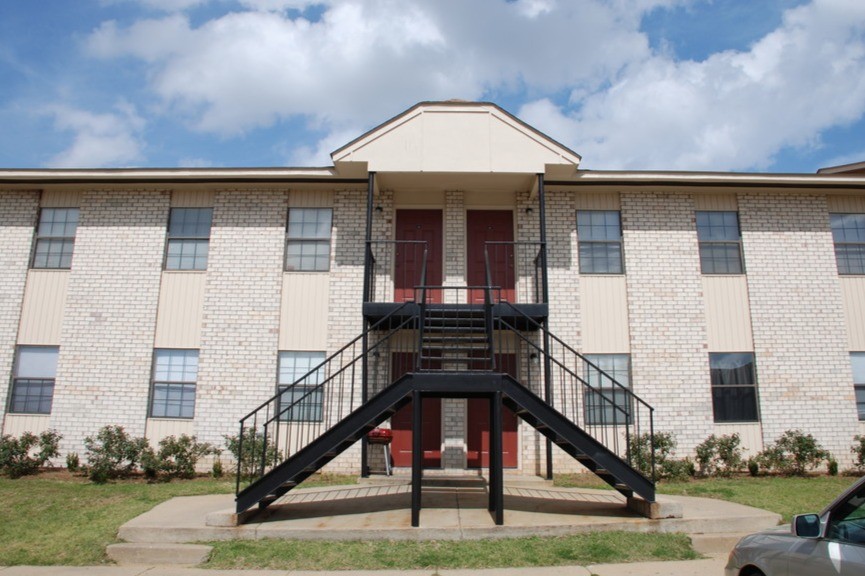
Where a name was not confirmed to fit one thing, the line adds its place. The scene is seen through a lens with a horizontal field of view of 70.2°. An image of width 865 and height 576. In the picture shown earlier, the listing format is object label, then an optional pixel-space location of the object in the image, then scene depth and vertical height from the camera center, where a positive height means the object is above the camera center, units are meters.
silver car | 3.49 -0.66
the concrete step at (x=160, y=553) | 7.02 -1.44
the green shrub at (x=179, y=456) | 11.58 -0.56
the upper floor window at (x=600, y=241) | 12.92 +3.89
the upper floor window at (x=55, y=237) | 13.30 +3.97
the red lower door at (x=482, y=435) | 12.05 -0.12
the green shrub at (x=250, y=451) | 11.21 -0.44
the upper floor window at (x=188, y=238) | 13.08 +3.91
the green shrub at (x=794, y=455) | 11.81 -0.44
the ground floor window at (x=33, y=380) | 12.70 +0.90
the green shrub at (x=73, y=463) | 12.12 -0.74
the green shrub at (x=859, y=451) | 11.92 -0.35
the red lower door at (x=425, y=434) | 12.09 -0.11
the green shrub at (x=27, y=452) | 11.66 -0.52
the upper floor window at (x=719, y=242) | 12.98 +3.92
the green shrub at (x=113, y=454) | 11.23 -0.53
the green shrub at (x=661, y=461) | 11.30 -0.54
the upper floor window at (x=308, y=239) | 12.93 +3.86
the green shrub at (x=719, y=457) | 11.80 -0.48
